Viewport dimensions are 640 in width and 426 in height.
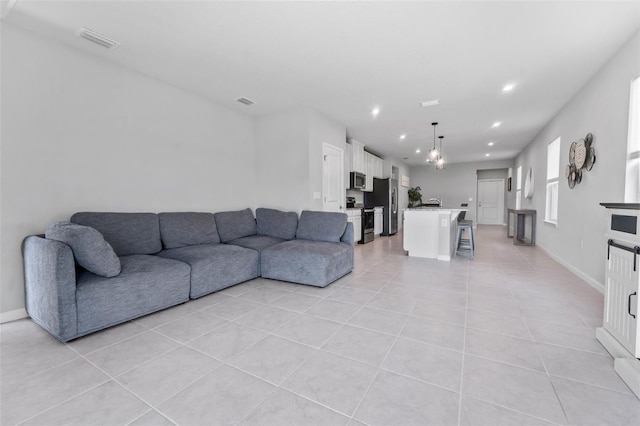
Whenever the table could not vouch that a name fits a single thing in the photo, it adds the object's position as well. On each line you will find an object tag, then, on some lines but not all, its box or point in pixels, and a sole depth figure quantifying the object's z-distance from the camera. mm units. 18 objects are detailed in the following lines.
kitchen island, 4707
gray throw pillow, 2031
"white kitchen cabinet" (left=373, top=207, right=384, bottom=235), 7293
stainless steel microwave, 6387
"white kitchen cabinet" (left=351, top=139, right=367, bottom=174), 6574
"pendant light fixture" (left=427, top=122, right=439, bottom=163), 5566
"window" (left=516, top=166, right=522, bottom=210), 8280
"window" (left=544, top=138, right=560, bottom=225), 5031
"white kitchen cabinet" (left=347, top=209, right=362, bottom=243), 6027
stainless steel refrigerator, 7672
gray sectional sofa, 2012
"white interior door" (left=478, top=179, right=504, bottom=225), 10781
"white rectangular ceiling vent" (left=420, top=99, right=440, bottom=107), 4230
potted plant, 9953
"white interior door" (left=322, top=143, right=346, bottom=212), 5016
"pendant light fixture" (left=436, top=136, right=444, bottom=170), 6032
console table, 6387
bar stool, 4792
